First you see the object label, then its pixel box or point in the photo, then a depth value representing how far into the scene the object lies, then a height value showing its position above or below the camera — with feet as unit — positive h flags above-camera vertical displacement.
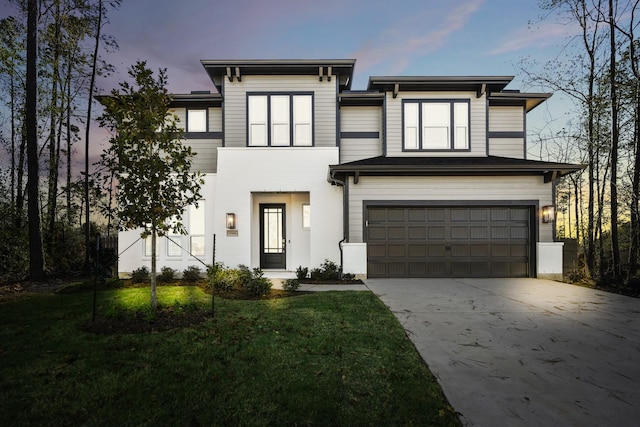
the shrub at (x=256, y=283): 22.18 -4.74
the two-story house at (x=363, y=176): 29.09 +4.12
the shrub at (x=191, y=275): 28.63 -5.21
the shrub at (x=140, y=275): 27.30 -5.10
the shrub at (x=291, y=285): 23.62 -5.13
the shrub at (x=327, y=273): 28.55 -5.01
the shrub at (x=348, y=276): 28.09 -5.22
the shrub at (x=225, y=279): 23.07 -4.59
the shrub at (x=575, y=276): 28.40 -5.35
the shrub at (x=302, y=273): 29.22 -5.15
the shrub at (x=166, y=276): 28.14 -5.24
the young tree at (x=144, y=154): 14.98 +3.23
